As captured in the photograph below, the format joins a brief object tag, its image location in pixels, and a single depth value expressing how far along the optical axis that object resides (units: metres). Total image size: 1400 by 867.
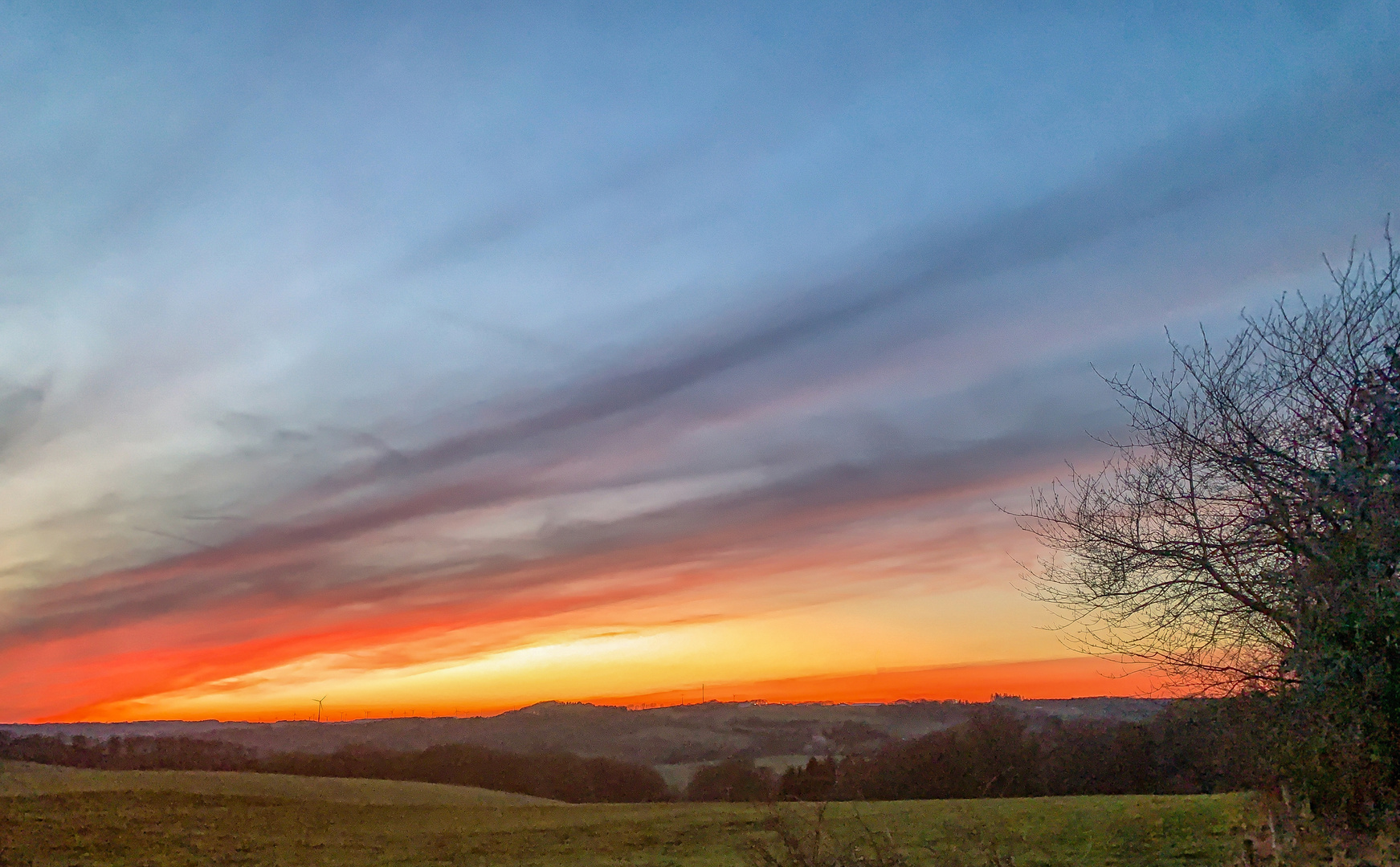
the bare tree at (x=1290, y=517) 12.80
